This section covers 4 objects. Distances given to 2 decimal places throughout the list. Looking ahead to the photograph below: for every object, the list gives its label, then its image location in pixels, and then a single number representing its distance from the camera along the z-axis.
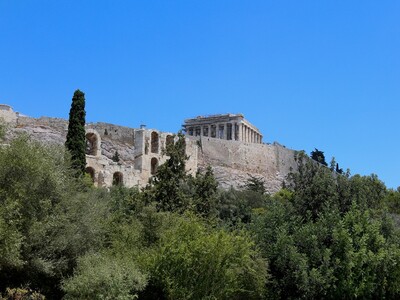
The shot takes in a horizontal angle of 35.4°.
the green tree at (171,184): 30.48
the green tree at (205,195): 32.81
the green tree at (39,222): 22.23
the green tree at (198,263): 23.52
